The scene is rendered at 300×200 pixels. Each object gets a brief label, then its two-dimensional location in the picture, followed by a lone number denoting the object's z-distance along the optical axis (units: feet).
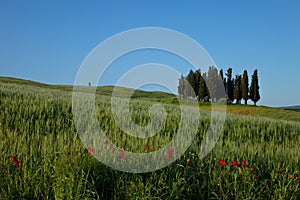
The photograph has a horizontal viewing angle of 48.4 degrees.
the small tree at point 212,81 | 208.11
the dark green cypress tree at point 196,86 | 219.92
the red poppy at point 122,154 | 16.98
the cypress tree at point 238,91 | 215.10
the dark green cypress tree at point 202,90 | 206.93
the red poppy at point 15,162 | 14.87
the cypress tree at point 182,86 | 203.72
